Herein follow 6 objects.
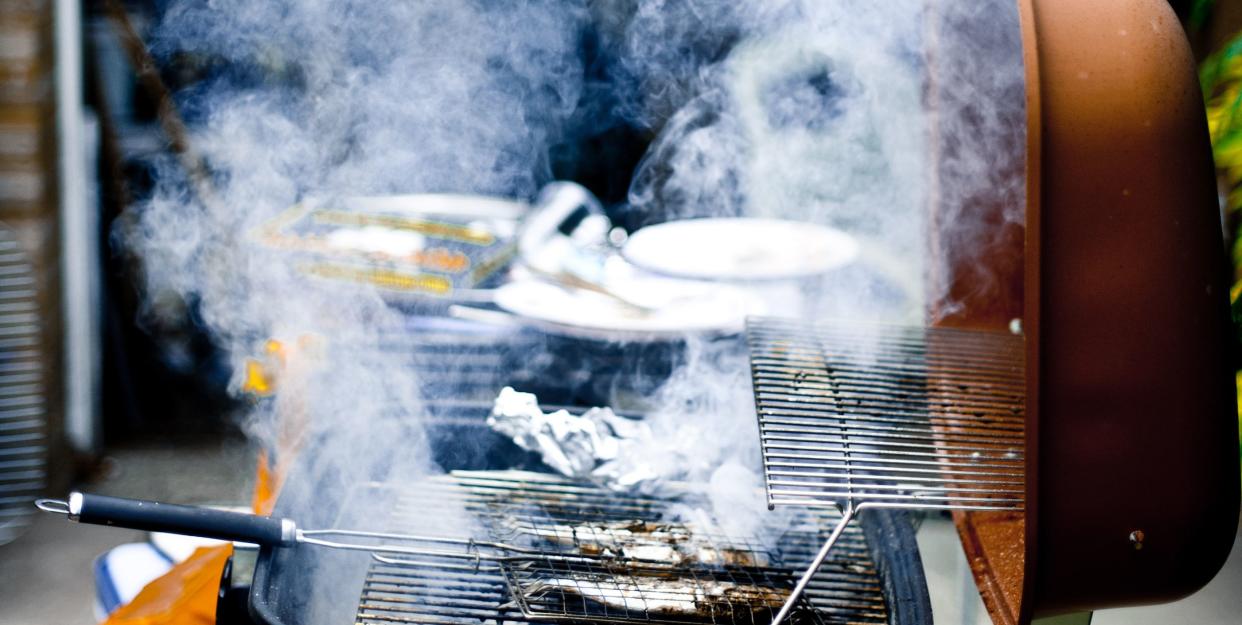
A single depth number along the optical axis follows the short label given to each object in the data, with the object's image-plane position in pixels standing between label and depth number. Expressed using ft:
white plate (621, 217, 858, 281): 10.50
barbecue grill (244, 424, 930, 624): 6.10
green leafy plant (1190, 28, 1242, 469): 6.77
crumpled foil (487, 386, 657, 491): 8.05
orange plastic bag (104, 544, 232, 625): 6.95
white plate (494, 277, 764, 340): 9.61
